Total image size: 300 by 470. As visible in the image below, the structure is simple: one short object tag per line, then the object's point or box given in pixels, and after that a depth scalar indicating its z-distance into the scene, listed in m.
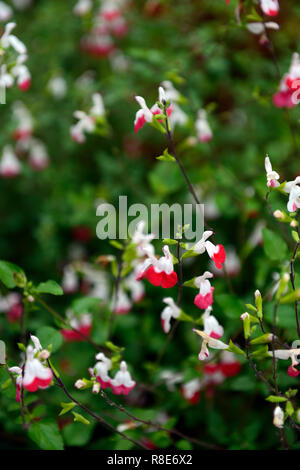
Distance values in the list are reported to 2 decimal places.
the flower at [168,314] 0.69
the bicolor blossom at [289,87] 0.71
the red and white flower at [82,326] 0.79
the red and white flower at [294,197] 0.66
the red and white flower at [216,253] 0.66
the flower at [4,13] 0.88
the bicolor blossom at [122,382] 0.69
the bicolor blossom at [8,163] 0.93
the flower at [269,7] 0.72
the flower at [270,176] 0.66
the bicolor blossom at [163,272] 0.66
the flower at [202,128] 0.83
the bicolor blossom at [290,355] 0.65
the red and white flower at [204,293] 0.67
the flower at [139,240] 0.72
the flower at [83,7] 0.97
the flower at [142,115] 0.68
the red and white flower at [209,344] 0.65
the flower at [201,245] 0.66
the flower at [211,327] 0.69
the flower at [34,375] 0.63
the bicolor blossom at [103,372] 0.69
